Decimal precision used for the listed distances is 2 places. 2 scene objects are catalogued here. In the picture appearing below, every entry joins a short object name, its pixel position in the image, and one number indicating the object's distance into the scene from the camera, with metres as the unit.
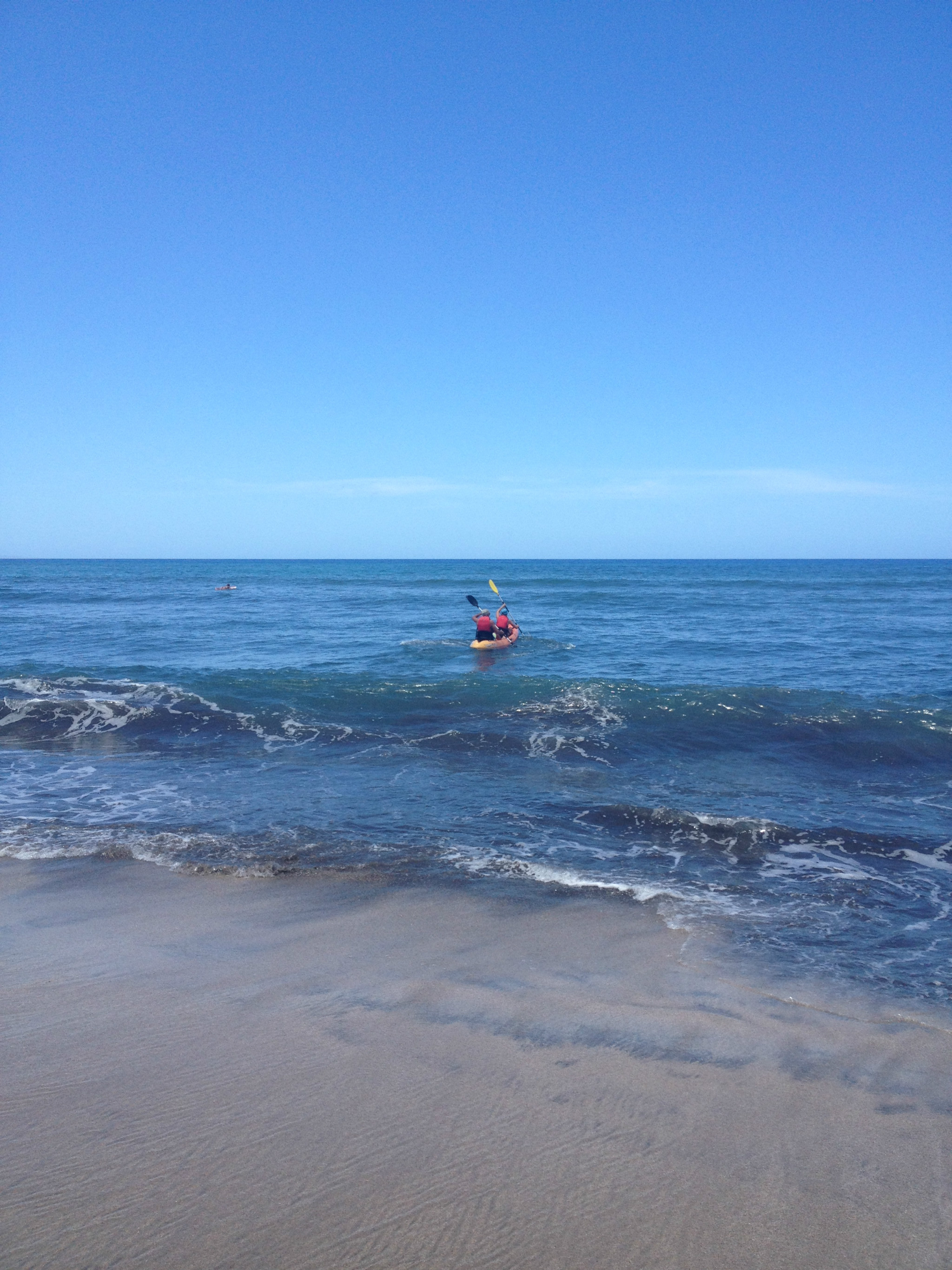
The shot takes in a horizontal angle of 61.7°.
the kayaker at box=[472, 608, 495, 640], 23.67
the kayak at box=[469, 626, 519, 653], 23.36
